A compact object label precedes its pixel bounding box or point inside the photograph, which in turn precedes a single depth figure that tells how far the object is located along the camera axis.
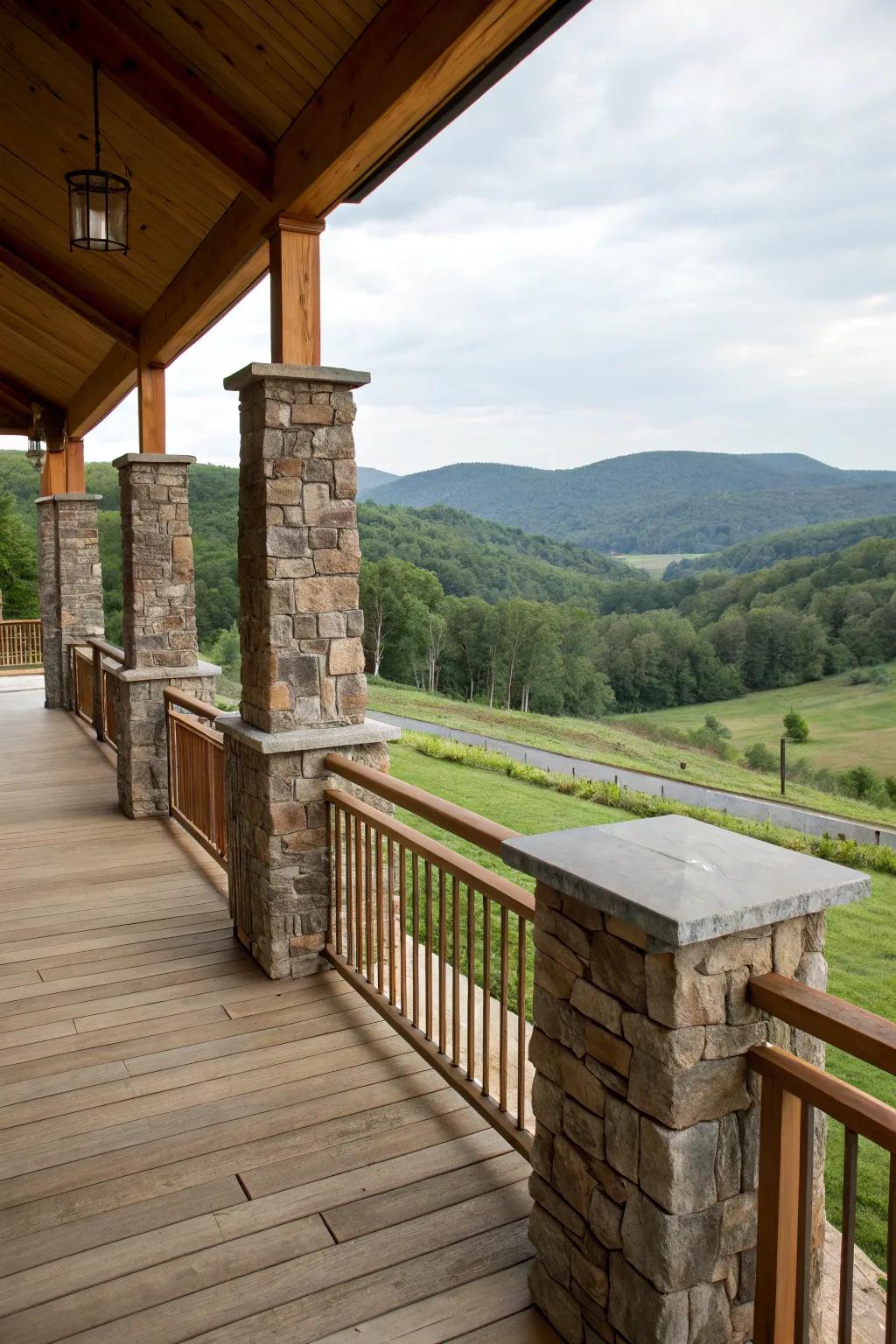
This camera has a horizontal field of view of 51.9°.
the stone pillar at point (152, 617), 6.44
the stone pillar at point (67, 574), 10.32
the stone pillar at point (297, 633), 3.73
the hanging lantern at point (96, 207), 4.07
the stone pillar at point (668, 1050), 1.58
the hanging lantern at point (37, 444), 10.04
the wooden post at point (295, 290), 3.80
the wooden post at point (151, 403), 6.39
